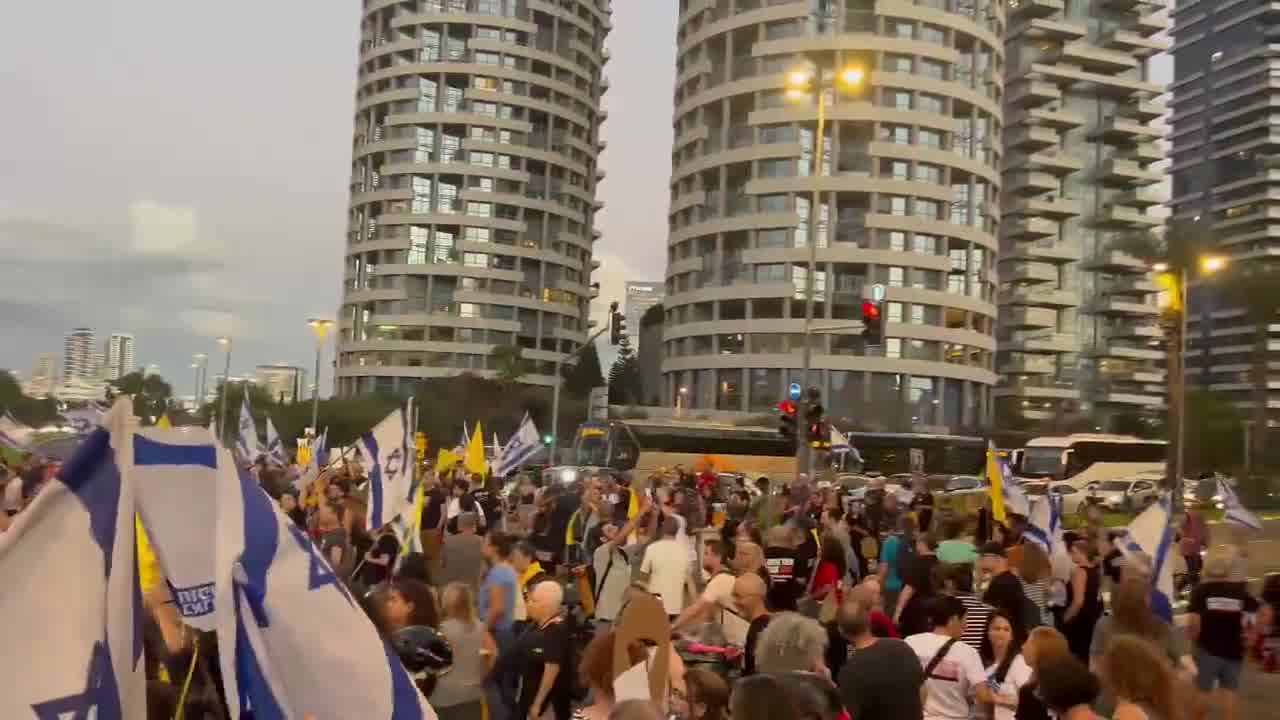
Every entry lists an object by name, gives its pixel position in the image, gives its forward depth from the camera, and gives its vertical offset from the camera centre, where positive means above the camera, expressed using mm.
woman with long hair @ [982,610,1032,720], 6590 -1120
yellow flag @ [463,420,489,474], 25312 -659
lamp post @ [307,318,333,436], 41906 +2678
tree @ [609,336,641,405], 114000 +4378
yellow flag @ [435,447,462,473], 30173 -870
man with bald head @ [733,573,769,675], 7004 -882
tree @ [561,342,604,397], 104438 +3905
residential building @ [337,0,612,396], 97625 +16294
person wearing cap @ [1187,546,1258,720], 8938 -1157
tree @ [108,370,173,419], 80938 +1392
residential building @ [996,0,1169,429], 96750 +16989
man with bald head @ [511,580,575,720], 6988 -1152
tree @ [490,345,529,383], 86562 +3955
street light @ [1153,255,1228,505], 22194 +1865
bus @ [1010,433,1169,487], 53812 -411
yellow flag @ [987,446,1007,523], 15666 -496
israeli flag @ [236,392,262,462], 24719 -432
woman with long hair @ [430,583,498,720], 6459 -1160
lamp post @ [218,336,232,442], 58316 +2847
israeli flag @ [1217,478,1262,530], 15516 -686
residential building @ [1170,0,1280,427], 116250 +27550
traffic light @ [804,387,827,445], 23000 +265
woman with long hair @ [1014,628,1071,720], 5469 -852
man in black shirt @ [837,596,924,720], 5418 -963
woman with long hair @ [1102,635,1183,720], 5051 -864
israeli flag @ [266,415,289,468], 29016 -763
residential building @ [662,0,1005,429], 72875 +11915
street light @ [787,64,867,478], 24156 +5573
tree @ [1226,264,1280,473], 34594 +3984
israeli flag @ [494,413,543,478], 23906 -434
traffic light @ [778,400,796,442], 23312 +239
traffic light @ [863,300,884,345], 24719 +2058
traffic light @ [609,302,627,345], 31430 +2371
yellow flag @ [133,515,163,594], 6579 -793
